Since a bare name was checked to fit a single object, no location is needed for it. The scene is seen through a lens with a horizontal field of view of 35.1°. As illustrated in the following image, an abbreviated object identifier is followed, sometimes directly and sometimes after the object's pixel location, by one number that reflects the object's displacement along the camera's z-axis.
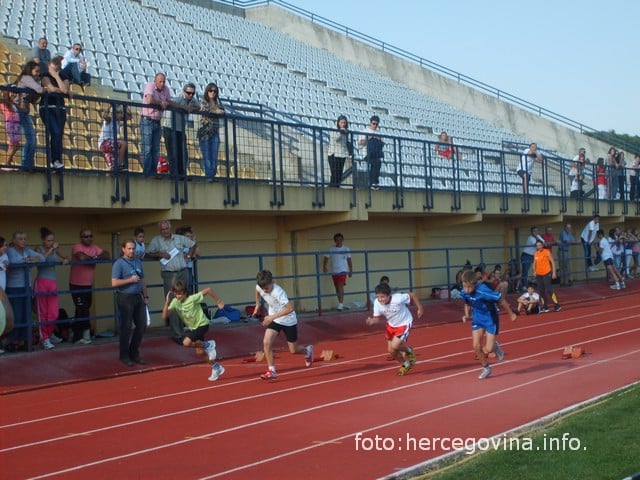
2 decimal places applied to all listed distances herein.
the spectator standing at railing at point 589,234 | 29.23
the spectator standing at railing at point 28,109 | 14.02
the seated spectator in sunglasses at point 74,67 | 18.64
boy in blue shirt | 12.67
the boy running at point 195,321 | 13.32
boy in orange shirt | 22.27
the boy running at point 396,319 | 13.09
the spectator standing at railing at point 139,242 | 15.42
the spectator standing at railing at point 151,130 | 15.87
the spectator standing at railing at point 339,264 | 20.84
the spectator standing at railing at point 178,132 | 16.20
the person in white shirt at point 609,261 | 28.48
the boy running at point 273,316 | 13.16
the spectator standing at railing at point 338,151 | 20.44
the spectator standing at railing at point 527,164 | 27.56
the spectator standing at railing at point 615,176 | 32.47
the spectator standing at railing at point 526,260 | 26.33
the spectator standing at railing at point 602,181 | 31.88
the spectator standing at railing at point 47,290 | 14.36
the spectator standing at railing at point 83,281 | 15.10
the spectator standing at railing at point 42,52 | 17.61
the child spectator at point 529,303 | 22.38
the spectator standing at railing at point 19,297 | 13.85
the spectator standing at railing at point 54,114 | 14.23
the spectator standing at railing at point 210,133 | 17.06
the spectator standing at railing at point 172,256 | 15.78
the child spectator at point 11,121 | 13.93
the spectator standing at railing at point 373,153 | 21.23
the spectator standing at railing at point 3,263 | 13.68
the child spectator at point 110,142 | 15.23
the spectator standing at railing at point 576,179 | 30.78
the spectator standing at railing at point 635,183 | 33.62
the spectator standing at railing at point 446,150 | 24.77
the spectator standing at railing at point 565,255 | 28.74
